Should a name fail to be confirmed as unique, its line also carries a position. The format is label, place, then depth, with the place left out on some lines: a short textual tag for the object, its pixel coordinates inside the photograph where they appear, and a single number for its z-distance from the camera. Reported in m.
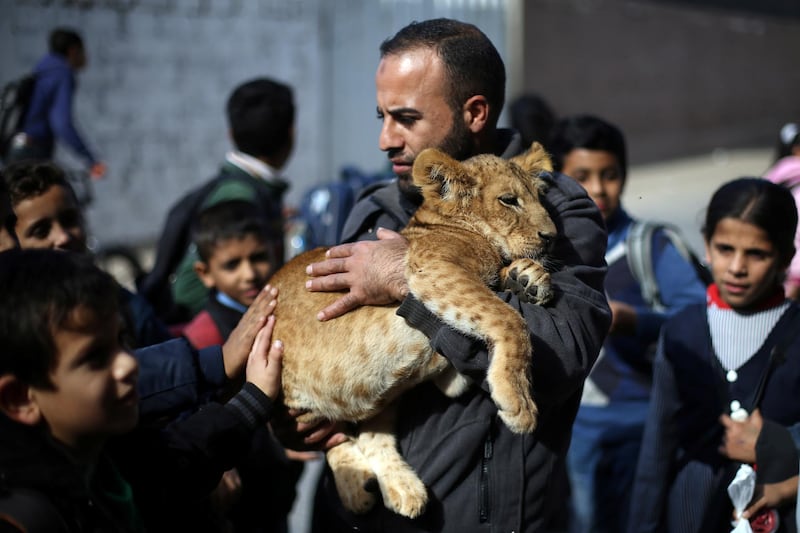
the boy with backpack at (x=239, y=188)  4.84
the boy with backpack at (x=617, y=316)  4.15
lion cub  2.45
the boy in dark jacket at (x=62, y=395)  1.87
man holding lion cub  2.45
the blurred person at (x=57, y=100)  8.77
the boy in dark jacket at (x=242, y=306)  3.71
